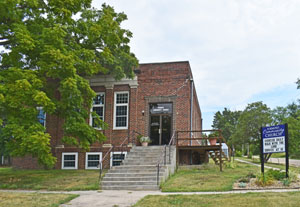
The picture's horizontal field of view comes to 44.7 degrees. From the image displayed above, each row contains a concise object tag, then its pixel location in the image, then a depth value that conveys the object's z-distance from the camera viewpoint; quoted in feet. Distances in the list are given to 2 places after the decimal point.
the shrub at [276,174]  42.86
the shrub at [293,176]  41.81
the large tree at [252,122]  103.96
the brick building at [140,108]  66.44
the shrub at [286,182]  39.93
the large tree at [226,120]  233.55
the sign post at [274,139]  43.39
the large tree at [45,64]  44.32
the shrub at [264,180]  40.68
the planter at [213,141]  61.31
